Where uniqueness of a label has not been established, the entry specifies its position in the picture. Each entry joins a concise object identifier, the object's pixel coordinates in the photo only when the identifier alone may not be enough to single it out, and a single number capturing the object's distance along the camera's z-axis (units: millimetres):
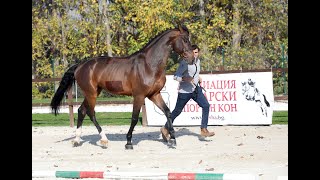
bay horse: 13781
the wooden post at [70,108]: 19511
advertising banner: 18000
